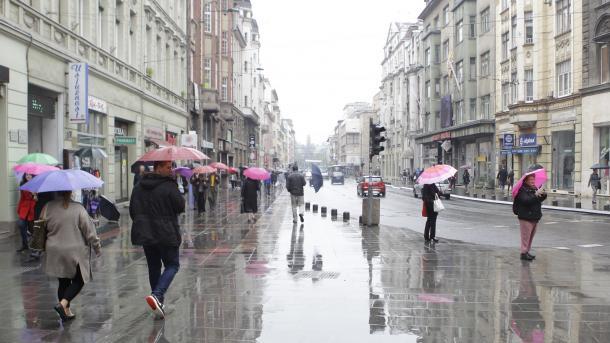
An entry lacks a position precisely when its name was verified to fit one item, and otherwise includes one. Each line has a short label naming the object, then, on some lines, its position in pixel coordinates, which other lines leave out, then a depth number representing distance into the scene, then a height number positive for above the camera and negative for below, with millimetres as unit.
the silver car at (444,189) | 35041 -1573
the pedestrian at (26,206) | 11383 -819
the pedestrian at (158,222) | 6492 -650
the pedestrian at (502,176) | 39719 -801
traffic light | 16875 +783
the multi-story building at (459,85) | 46000 +7381
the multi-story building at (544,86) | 32312 +4891
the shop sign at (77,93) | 17297 +2204
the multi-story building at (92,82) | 14326 +2909
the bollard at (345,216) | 18953 -1716
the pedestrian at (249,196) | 17969 -985
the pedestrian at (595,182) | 28122 -886
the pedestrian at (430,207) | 13281 -985
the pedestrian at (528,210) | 10758 -861
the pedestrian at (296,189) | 17984 -770
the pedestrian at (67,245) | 6395 -910
